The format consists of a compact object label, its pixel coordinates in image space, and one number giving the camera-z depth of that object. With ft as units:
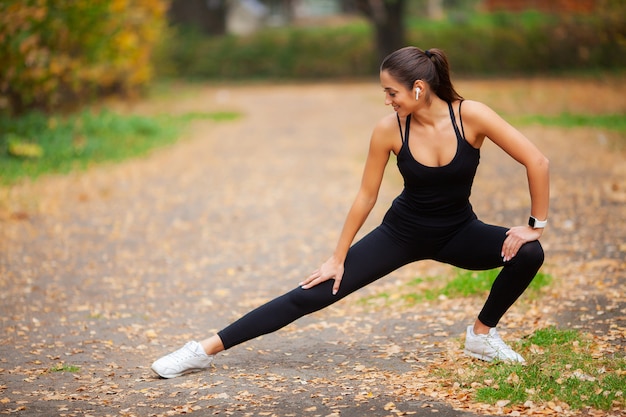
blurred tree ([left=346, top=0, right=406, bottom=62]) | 101.19
